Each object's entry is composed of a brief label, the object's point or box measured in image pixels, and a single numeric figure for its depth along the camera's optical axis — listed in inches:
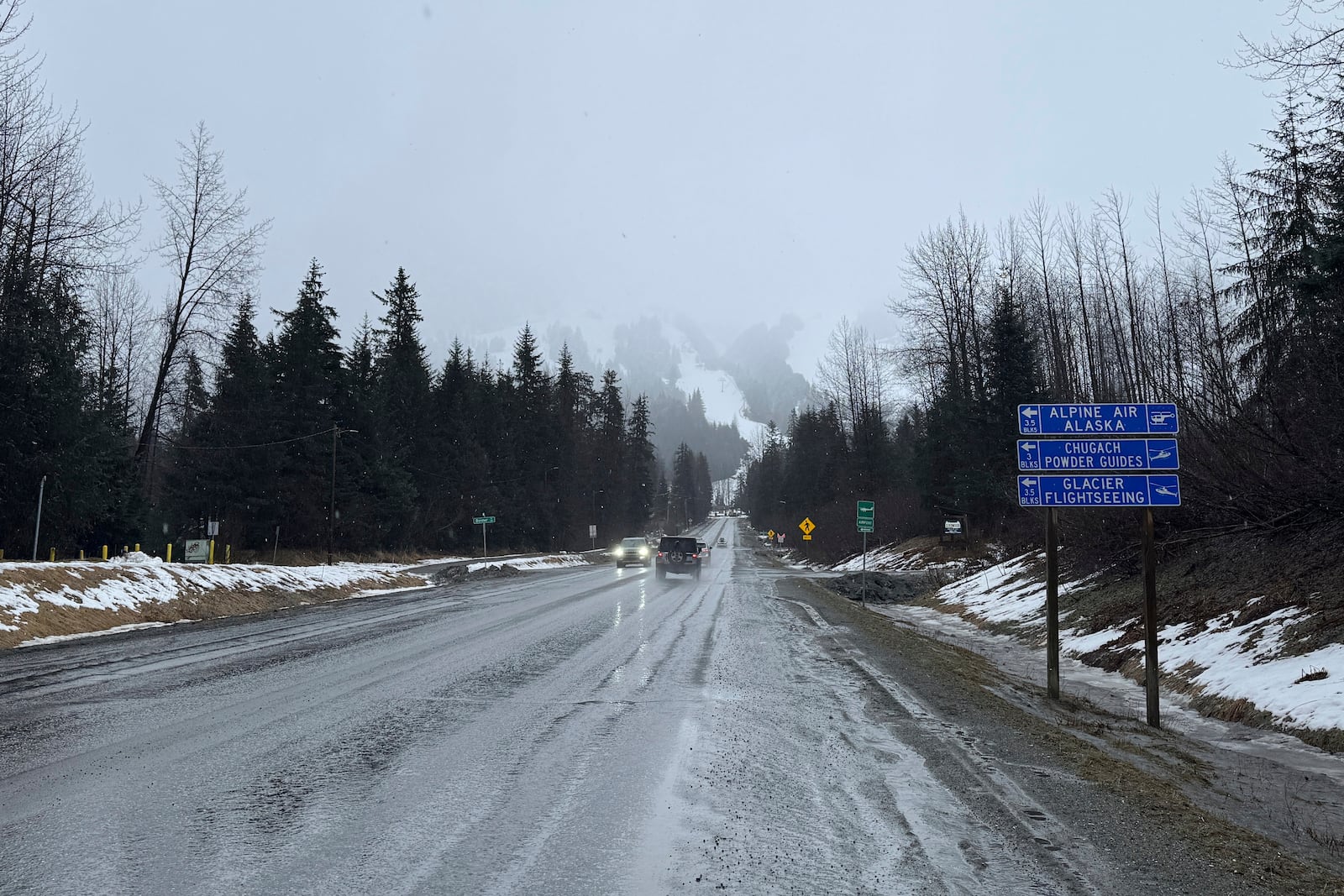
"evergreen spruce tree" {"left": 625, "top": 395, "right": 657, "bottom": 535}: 4397.1
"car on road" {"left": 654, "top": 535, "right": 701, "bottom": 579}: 1508.4
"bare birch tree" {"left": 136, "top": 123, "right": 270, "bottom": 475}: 1219.9
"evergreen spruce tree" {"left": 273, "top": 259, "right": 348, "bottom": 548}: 1846.7
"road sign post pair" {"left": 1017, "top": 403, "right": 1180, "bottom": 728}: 366.6
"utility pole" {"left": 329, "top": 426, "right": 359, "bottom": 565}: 1789.9
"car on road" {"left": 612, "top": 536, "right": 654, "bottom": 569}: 2052.2
